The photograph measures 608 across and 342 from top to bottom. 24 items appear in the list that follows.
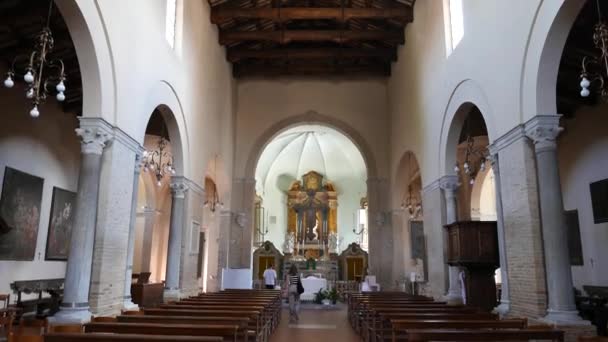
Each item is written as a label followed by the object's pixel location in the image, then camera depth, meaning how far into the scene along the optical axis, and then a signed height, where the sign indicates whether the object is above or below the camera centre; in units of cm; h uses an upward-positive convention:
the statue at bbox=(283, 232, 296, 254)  2617 +143
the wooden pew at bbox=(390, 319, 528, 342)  555 -64
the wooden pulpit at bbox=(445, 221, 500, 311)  902 +50
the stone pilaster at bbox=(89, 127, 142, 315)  721 +64
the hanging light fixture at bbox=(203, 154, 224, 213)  1558 +225
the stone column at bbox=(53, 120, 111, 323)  664 +60
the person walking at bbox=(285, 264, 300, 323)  1198 -69
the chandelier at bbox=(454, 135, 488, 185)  996 +317
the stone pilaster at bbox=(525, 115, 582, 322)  647 +71
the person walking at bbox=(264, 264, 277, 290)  1452 -32
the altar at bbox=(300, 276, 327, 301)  1796 -62
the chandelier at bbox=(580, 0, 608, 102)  522 +263
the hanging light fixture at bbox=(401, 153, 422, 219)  1639 +233
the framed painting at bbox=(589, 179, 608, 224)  1028 +158
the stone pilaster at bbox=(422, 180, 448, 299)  1123 +77
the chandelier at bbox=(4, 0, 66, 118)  525 +217
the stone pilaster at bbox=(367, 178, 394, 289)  1656 +130
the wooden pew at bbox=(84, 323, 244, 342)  489 -65
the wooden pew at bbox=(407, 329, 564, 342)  461 -64
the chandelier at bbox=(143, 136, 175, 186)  1011 +225
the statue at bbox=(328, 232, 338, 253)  2624 +146
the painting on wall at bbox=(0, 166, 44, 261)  998 +119
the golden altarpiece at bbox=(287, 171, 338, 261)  2634 +309
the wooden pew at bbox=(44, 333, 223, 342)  407 -61
